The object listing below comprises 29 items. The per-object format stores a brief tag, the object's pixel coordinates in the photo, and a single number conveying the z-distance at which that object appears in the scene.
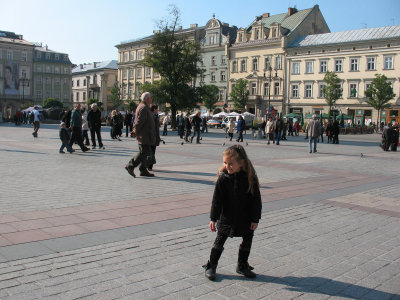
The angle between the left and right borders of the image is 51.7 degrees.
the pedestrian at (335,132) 27.19
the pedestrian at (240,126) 24.61
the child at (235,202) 3.67
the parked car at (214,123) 56.75
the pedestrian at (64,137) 14.00
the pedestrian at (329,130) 28.16
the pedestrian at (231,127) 25.53
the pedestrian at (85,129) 16.61
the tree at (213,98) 67.31
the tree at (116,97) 86.38
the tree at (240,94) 65.00
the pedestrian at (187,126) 22.84
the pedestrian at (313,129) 18.12
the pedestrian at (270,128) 23.89
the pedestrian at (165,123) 29.89
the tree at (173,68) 43.25
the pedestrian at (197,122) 21.79
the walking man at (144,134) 9.26
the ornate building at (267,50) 64.38
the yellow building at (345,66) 53.53
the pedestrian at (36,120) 21.63
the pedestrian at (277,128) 23.40
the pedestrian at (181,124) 26.20
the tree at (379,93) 50.06
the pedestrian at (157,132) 9.75
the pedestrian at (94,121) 15.61
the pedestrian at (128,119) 25.15
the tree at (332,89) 54.62
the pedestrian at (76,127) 14.39
